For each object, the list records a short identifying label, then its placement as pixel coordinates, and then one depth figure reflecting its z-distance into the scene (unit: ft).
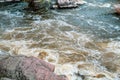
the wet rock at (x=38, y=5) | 39.17
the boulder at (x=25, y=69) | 16.46
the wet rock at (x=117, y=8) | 36.35
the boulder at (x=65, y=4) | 38.86
